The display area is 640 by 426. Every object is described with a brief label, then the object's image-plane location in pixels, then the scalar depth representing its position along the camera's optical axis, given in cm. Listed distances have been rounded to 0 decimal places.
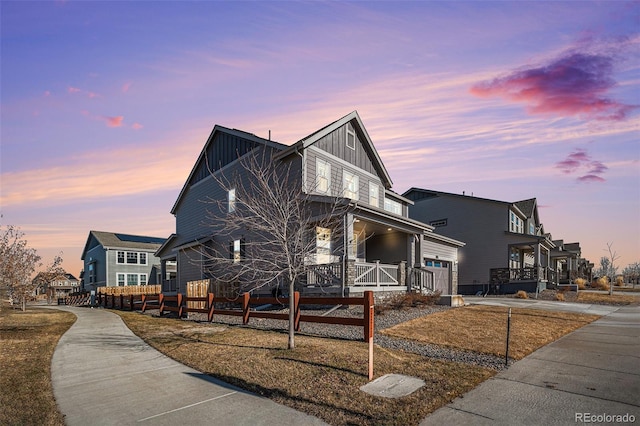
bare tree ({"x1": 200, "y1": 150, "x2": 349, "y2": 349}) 1081
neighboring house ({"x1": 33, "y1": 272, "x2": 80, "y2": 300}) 3100
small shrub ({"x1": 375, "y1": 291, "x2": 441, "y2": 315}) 1605
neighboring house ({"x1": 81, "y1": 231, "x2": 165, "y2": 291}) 4641
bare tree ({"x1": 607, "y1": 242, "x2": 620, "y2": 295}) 3317
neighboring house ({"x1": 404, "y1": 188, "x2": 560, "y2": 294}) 3294
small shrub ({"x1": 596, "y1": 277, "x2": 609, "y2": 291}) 3758
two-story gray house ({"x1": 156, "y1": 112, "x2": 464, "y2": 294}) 1817
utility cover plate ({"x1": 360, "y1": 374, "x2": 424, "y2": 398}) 671
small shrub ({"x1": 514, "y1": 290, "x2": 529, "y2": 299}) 2626
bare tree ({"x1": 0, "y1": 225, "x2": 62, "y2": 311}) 2139
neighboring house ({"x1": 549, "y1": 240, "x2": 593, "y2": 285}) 4208
